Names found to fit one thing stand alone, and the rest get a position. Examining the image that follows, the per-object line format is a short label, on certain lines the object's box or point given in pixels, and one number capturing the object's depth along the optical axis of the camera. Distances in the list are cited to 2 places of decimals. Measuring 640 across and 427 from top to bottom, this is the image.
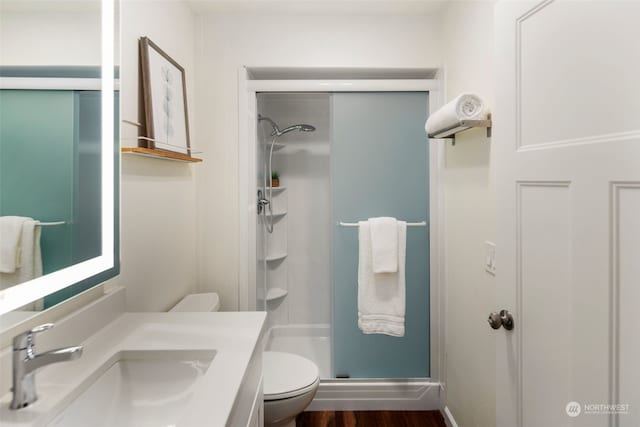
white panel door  0.71
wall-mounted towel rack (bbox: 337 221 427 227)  2.18
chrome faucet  0.73
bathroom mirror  0.73
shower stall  2.18
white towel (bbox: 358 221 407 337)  2.12
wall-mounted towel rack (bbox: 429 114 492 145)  1.45
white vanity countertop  0.73
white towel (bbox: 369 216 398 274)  2.10
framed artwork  1.49
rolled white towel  1.44
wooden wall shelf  1.34
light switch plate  1.49
